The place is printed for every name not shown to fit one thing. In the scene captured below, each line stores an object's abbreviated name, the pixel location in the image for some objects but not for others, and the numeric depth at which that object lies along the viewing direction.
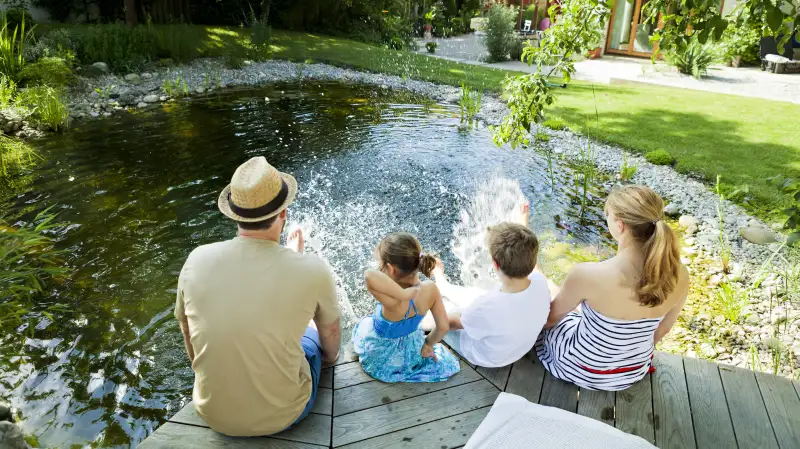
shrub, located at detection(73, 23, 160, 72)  11.39
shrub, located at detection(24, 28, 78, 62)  10.21
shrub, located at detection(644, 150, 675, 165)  7.15
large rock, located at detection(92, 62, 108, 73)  11.01
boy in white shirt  2.62
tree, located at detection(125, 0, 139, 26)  14.38
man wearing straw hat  2.00
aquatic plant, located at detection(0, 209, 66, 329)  3.95
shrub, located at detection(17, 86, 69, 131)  7.88
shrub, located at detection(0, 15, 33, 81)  8.43
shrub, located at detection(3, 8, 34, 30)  13.33
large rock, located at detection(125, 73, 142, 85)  10.90
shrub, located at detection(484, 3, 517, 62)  14.46
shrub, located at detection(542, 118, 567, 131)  8.72
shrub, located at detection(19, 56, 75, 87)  8.70
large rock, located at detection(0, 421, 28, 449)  2.66
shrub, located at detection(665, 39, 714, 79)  12.28
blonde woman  2.35
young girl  2.65
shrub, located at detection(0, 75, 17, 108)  7.90
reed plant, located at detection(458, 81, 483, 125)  9.20
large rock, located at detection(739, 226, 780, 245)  5.14
